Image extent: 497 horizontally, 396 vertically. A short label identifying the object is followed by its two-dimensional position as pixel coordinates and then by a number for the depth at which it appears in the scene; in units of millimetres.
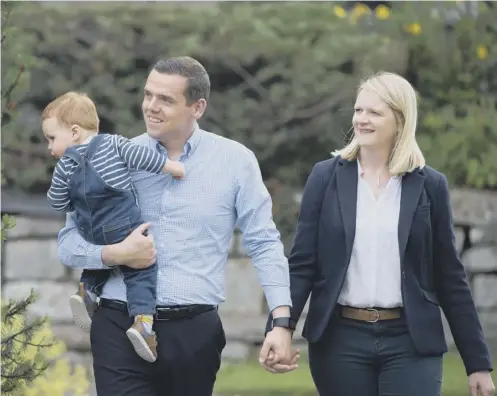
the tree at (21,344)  11086
